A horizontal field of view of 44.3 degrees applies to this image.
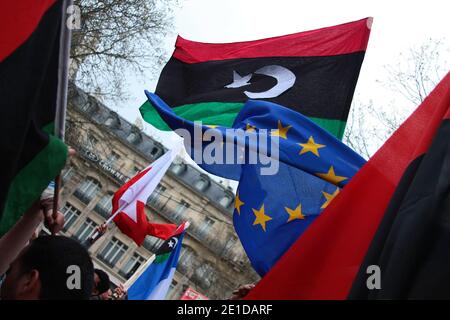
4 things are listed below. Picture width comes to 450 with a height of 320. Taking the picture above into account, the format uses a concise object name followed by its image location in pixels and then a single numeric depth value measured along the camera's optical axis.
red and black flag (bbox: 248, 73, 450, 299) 1.92
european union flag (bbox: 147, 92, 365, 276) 3.95
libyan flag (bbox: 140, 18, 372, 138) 5.46
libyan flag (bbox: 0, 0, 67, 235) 2.16
